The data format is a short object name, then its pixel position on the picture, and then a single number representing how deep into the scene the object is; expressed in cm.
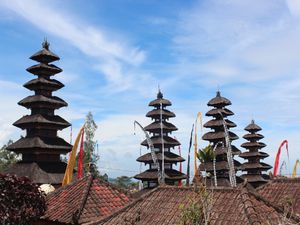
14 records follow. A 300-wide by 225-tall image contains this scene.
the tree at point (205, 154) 4025
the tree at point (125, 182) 7769
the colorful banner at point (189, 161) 3169
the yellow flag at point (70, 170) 3453
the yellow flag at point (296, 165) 5203
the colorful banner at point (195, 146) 4134
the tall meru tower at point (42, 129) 3659
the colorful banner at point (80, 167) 3716
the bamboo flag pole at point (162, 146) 4288
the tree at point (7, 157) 5650
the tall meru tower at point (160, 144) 4391
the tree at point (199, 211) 1202
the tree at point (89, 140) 5907
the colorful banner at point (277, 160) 5288
